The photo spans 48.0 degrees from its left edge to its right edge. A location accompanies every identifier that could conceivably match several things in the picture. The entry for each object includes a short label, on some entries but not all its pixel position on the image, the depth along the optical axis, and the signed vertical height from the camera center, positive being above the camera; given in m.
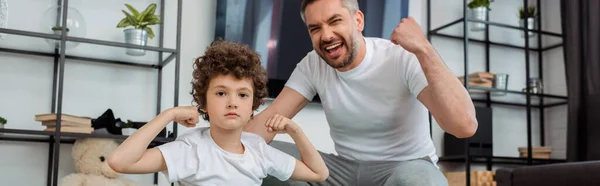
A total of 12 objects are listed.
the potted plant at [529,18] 4.23 +0.67
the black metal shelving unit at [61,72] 2.75 +0.19
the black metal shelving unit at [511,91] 3.83 +0.20
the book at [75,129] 2.77 -0.06
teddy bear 2.81 -0.21
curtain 3.76 +0.27
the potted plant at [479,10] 3.95 +0.67
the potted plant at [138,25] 3.01 +0.41
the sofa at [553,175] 2.41 -0.19
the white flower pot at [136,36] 3.00 +0.36
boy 1.59 -0.06
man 1.99 +0.05
